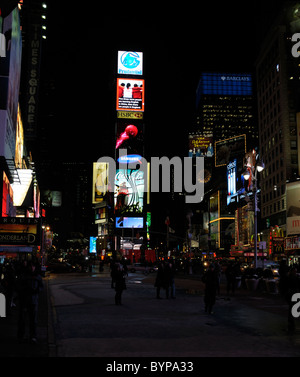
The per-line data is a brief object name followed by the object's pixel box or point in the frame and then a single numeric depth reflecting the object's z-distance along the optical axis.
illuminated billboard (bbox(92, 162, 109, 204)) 166.88
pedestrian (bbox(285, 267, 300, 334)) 12.83
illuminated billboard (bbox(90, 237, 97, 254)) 187.12
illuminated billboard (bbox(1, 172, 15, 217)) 36.81
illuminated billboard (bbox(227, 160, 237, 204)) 106.81
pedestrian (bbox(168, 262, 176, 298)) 22.00
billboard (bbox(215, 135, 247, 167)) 130.25
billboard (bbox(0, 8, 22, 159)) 35.50
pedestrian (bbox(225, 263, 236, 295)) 25.23
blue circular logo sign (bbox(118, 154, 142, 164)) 134.12
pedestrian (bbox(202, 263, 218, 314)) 16.56
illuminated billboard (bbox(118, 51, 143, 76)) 133.50
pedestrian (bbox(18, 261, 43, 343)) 10.87
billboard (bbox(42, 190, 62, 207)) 163.05
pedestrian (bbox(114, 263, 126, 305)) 18.97
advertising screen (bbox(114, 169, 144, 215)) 132.38
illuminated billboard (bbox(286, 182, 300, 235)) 58.91
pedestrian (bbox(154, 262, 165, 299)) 22.26
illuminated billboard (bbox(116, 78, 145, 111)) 131.12
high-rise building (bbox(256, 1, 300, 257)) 81.19
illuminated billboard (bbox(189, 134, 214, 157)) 187.12
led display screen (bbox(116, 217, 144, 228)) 131.75
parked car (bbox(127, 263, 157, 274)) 54.35
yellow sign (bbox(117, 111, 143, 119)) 133.75
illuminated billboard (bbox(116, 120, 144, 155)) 134.38
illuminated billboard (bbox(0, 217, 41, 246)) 30.53
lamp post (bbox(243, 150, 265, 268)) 29.34
